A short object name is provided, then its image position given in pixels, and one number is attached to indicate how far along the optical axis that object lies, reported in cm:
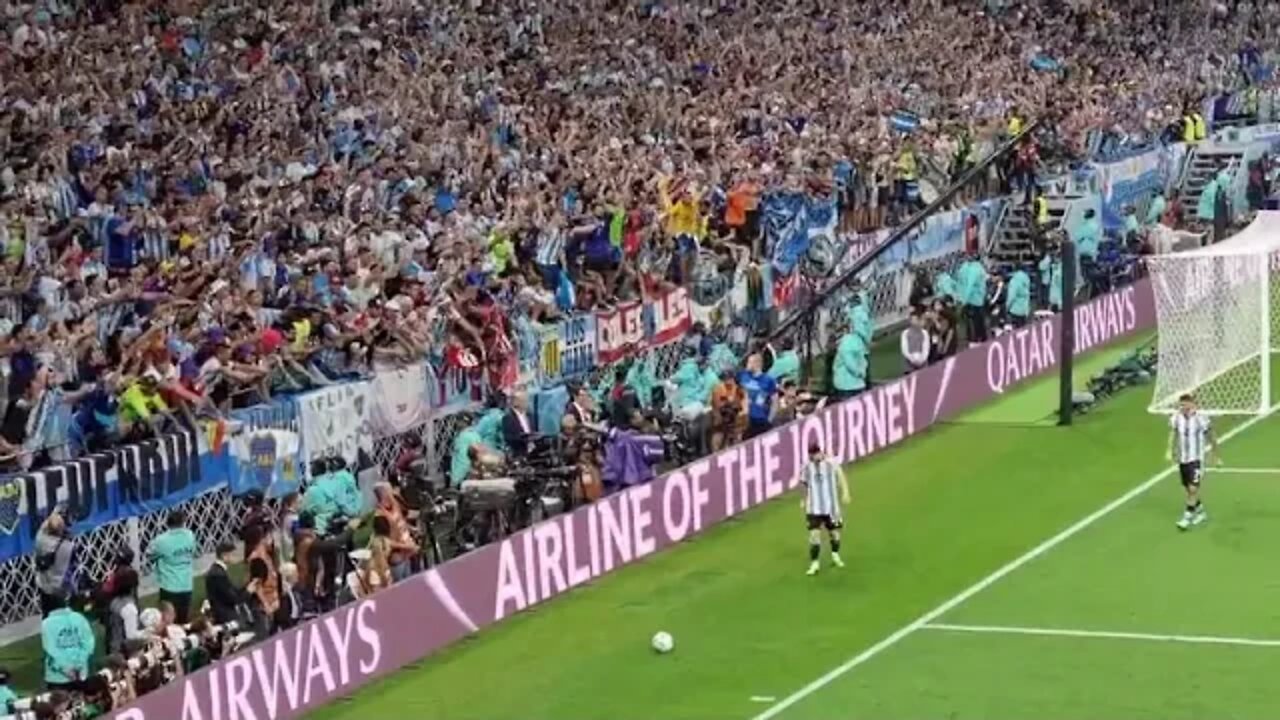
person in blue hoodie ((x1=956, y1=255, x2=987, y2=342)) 4206
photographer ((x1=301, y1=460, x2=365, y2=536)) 2670
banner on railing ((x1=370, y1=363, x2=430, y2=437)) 3033
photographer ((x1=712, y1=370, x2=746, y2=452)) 3353
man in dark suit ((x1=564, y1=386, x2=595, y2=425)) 3103
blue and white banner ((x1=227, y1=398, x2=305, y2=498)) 2820
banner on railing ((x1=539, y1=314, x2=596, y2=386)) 3328
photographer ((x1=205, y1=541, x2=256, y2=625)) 2442
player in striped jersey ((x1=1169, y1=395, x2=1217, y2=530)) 3117
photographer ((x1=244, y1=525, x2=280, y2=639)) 2442
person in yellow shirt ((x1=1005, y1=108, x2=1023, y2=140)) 5012
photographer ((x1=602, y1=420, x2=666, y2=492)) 3028
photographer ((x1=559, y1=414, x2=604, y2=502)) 2961
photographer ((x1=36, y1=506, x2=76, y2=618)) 2495
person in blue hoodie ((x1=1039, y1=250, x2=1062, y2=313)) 4447
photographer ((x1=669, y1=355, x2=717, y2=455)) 3347
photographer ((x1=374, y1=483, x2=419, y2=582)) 2634
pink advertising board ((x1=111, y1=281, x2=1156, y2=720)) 2312
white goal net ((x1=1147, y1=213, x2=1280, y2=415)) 3688
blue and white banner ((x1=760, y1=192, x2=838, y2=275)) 4134
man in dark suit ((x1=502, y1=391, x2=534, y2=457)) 3003
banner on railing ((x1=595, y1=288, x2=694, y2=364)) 3497
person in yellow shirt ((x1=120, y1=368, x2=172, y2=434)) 2667
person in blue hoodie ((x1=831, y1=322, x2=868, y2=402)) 3691
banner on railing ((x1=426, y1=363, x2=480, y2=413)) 3141
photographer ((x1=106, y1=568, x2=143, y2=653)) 2397
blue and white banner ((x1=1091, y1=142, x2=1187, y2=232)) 5006
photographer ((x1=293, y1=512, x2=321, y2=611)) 2491
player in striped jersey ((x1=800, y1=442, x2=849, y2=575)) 2934
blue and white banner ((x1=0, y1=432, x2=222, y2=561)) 2528
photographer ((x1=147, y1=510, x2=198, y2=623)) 2511
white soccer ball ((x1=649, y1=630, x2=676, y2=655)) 2663
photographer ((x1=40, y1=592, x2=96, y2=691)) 2272
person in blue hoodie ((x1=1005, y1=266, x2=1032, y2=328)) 4272
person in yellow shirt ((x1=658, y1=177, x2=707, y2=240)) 3941
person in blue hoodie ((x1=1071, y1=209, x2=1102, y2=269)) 4669
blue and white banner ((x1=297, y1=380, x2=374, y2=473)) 2903
